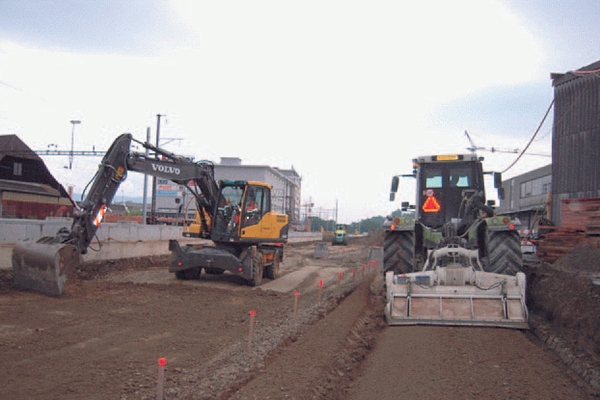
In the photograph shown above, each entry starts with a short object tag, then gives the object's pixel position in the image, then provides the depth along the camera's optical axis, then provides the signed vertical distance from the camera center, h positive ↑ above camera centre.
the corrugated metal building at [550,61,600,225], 23.31 +4.21
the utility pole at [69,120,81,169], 40.69 +5.28
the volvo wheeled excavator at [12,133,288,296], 11.05 -0.27
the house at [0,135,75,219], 35.72 +1.90
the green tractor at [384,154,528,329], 8.63 -0.56
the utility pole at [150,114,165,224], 32.78 +1.78
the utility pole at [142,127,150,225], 30.60 +1.31
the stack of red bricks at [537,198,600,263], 15.93 -0.08
